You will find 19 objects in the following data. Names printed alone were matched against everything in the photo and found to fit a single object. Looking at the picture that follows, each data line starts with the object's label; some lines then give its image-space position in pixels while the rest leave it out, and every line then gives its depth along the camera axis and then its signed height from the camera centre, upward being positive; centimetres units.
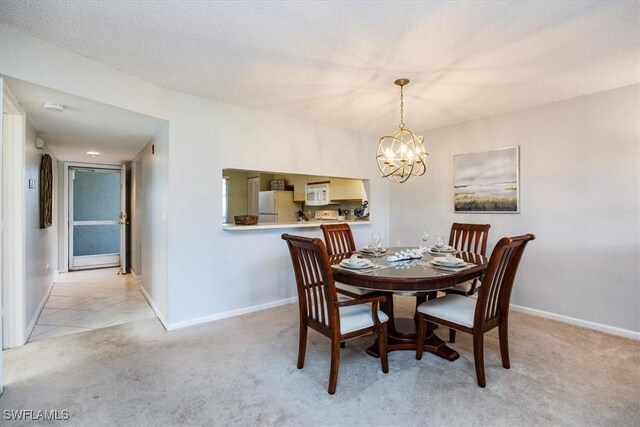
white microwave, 577 +31
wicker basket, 363 -10
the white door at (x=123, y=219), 585 -15
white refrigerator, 659 +10
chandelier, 281 +51
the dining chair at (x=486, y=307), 207 -69
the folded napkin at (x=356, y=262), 233 -38
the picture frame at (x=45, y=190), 365 +24
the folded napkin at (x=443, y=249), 308 -37
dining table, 208 -45
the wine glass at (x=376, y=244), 298 -30
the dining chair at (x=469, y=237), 337 -28
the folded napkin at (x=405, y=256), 258 -36
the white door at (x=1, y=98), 198 +68
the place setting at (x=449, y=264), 231 -39
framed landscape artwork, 374 +38
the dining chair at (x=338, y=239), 336 -29
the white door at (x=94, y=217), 596 -13
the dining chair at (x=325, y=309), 203 -68
